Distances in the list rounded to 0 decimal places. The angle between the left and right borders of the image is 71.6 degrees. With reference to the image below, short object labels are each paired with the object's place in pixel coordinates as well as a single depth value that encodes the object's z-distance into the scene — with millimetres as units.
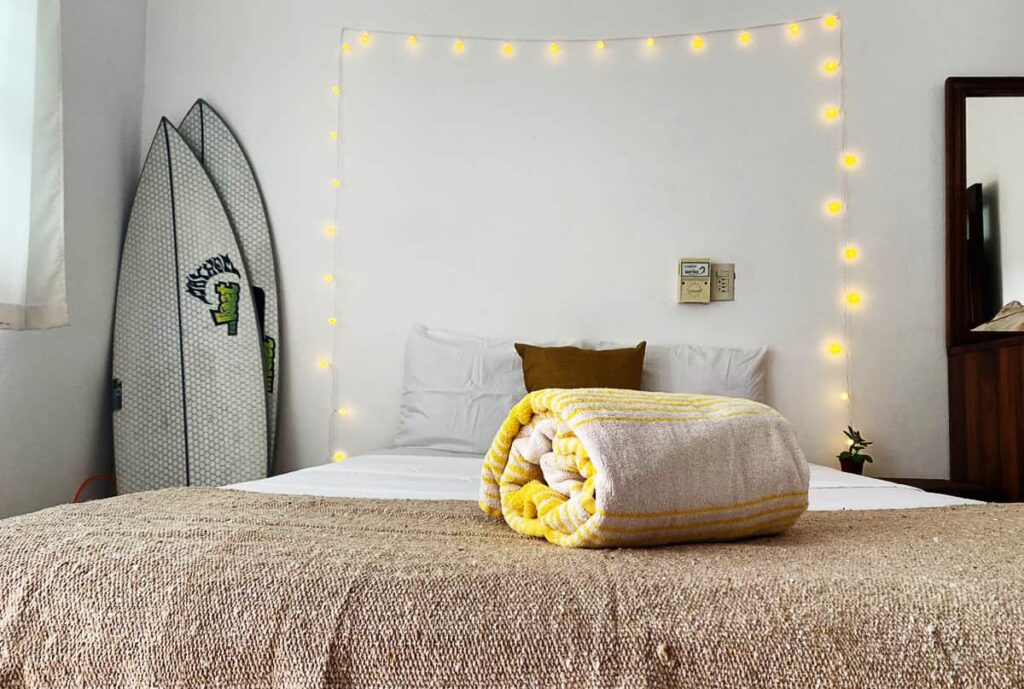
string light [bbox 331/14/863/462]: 2367
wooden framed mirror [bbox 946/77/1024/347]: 2246
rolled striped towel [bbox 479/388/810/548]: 725
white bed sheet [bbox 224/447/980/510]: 1307
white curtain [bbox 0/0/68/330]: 1828
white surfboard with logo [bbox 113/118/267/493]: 2293
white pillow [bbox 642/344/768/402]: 2221
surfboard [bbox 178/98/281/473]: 2453
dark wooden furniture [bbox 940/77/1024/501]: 2006
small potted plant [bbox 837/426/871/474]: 2188
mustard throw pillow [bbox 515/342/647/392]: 2057
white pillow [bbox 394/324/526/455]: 2195
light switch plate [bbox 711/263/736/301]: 2389
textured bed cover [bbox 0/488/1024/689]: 544
